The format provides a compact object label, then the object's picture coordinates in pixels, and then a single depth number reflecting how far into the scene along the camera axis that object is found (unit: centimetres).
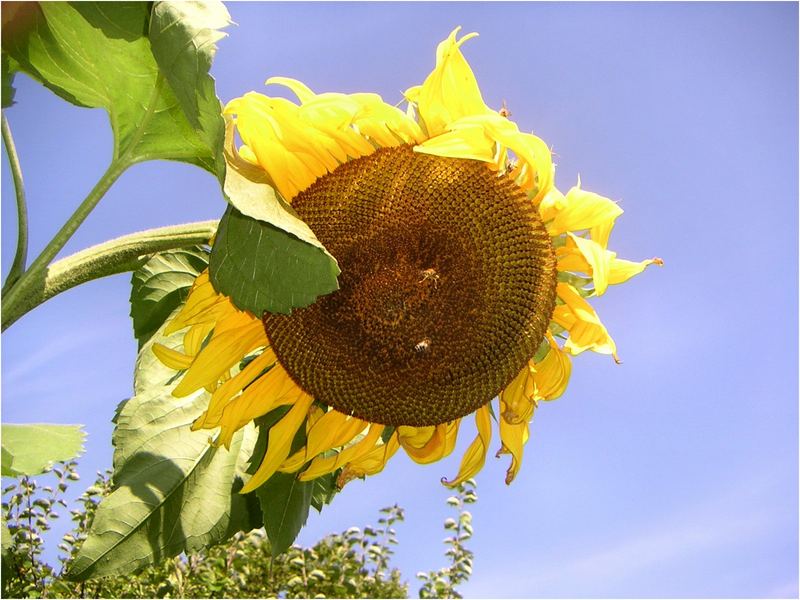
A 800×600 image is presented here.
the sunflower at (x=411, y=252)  72
